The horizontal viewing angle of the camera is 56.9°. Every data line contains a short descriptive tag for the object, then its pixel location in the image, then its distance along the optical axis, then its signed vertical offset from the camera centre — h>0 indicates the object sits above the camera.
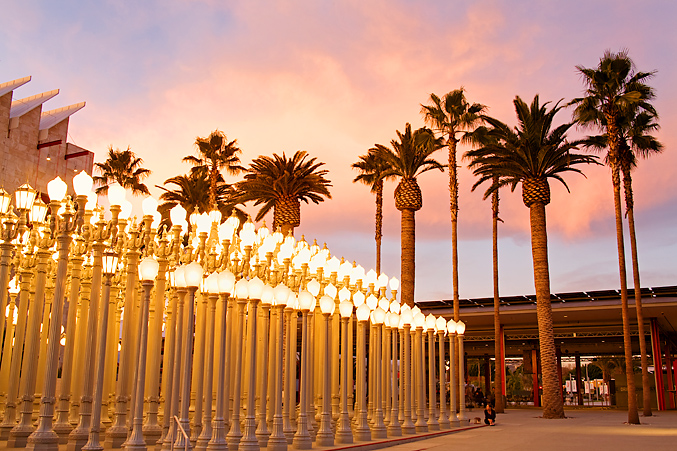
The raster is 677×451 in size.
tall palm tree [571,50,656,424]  31.42 +13.12
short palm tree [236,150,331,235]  36.00 +9.96
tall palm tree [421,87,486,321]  39.34 +14.97
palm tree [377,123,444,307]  33.94 +10.70
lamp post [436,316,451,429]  22.11 -0.83
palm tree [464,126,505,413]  37.66 +4.68
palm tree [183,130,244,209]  41.28 +13.28
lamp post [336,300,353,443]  15.68 -0.68
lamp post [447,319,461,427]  22.75 -0.46
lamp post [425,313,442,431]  20.95 -0.56
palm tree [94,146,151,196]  44.00 +13.01
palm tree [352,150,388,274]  48.50 +13.90
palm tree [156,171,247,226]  39.62 +10.33
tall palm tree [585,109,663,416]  33.12 +11.76
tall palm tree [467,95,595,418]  31.14 +10.16
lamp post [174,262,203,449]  11.31 +0.20
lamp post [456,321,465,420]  22.92 -0.26
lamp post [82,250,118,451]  10.58 -0.28
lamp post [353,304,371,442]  16.62 -0.63
